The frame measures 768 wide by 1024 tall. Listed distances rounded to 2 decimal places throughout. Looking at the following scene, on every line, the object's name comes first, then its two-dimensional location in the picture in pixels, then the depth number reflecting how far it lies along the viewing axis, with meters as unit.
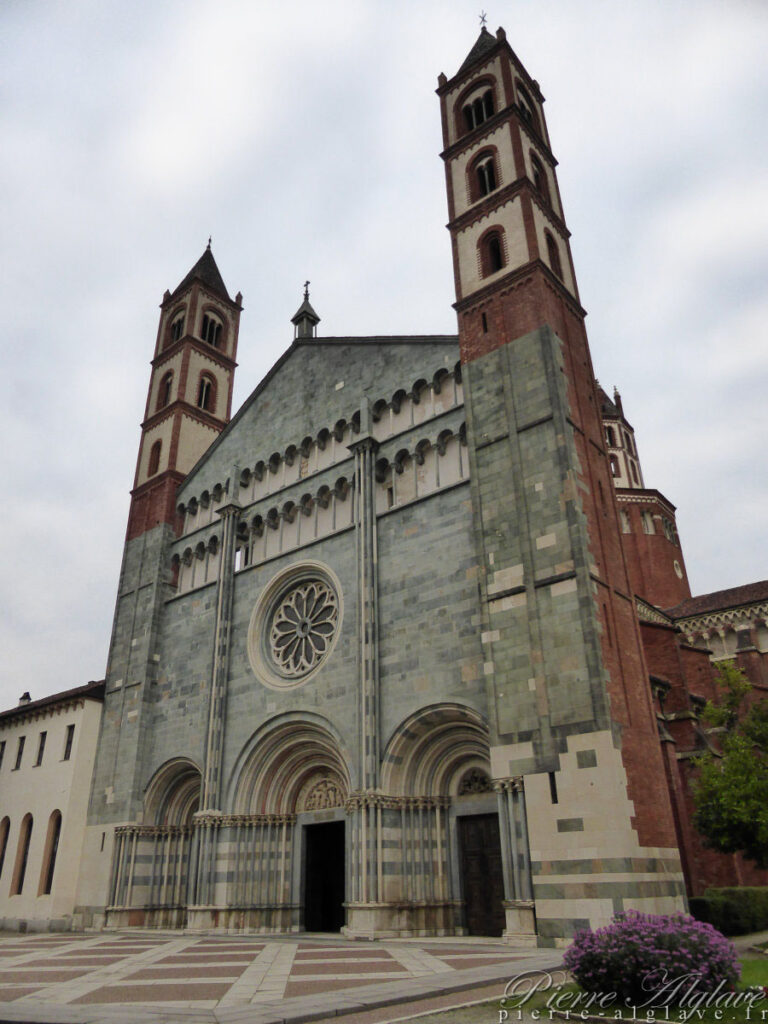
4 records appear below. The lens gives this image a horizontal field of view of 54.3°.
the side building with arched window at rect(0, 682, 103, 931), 29.72
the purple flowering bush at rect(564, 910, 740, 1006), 8.34
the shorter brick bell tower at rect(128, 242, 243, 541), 35.69
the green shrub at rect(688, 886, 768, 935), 19.38
